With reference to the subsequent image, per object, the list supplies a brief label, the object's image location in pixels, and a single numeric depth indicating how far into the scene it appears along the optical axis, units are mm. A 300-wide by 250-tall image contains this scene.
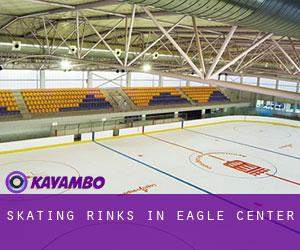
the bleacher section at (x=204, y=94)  34447
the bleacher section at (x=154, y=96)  29331
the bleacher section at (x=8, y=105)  20812
